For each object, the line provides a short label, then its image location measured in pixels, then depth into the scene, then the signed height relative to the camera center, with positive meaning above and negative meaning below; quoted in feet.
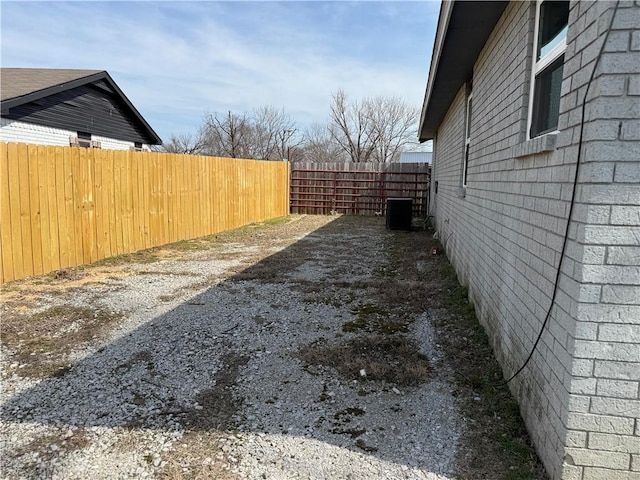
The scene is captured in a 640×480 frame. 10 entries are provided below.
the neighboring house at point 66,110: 35.29 +6.85
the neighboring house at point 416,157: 99.09 +7.80
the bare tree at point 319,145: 122.21 +12.45
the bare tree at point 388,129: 113.80 +16.60
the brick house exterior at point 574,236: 5.68 -0.68
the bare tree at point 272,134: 119.24 +14.66
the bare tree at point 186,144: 119.85 +11.28
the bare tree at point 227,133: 110.01 +13.38
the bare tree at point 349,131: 112.88 +15.56
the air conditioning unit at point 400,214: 40.93 -2.40
